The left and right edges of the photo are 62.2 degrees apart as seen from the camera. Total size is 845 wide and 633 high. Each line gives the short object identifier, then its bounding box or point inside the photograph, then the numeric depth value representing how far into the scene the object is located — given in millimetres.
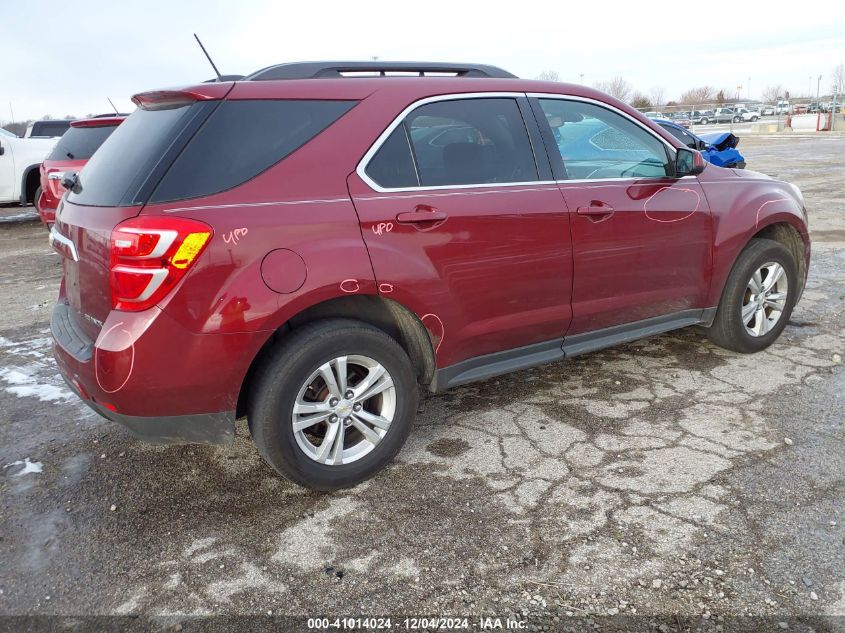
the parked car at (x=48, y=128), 15623
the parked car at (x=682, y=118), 41172
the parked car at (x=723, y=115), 46375
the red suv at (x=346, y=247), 2662
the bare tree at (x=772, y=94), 90438
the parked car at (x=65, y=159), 8672
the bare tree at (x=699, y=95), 83925
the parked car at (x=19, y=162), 12227
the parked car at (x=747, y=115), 49181
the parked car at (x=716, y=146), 9020
